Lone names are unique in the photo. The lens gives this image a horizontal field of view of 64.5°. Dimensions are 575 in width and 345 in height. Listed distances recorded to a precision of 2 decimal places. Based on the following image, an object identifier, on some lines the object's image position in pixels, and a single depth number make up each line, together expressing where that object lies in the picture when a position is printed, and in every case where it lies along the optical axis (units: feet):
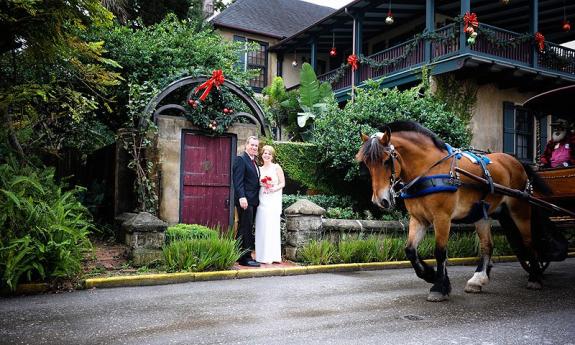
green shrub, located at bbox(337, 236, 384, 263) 27.27
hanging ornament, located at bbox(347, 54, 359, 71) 61.77
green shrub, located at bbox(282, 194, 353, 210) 37.04
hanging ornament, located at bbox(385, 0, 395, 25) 55.31
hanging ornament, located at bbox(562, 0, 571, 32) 57.67
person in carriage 23.22
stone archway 32.40
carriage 21.66
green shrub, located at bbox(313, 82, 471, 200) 34.71
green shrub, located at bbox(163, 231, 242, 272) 23.03
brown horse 18.06
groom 25.58
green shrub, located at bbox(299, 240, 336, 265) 26.48
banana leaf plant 58.03
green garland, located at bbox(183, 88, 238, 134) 33.12
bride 26.21
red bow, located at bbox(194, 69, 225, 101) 31.94
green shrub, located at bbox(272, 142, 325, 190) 38.83
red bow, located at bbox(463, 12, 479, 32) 46.78
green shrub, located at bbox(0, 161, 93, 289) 18.20
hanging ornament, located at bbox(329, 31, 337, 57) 72.23
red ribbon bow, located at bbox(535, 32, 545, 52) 52.47
